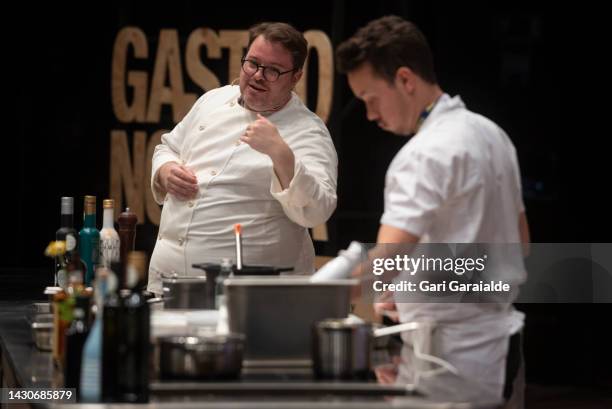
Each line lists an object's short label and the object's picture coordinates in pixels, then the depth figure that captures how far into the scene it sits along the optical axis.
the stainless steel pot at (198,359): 3.56
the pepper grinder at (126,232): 6.06
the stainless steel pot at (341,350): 3.62
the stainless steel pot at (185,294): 5.06
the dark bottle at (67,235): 5.80
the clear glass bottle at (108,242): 6.06
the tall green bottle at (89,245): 6.12
